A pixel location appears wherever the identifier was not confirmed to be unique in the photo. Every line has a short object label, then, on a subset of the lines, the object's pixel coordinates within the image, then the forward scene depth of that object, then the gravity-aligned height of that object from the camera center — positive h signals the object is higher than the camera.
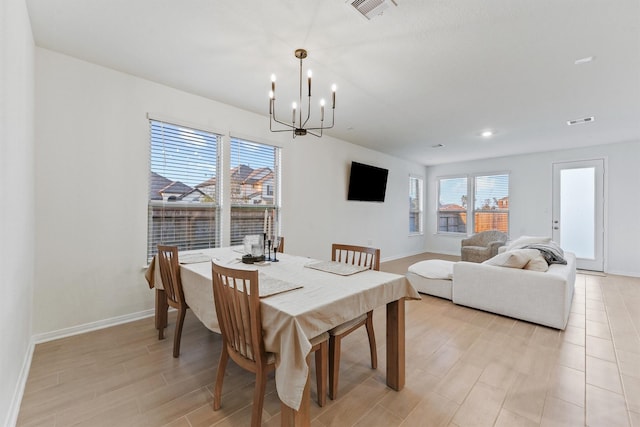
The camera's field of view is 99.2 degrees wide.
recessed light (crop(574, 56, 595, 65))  2.35 +1.36
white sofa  2.70 -0.83
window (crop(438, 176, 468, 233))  7.06 +0.24
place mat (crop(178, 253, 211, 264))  2.24 -0.40
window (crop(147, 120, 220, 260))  3.02 +0.28
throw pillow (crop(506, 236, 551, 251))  3.93 -0.39
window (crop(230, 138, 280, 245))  3.66 +0.38
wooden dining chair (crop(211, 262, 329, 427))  1.31 -0.65
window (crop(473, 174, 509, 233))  6.39 +0.28
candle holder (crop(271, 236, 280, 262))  2.43 -0.29
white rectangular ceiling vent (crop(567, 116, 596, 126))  3.82 +1.36
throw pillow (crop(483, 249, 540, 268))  2.97 -0.48
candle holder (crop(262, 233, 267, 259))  2.40 -0.28
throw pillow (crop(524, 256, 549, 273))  2.94 -0.54
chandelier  2.32 +1.37
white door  5.21 +0.10
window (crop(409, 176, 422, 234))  7.28 +0.24
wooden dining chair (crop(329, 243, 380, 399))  1.69 -0.84
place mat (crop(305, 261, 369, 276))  1.95 -0.42
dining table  1.20 -0.51
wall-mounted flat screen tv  5.34 +0.63
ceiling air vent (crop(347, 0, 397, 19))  1.76 +1.37
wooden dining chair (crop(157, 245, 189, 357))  2.12 -0.57
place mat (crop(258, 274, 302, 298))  1.47 -0.43
